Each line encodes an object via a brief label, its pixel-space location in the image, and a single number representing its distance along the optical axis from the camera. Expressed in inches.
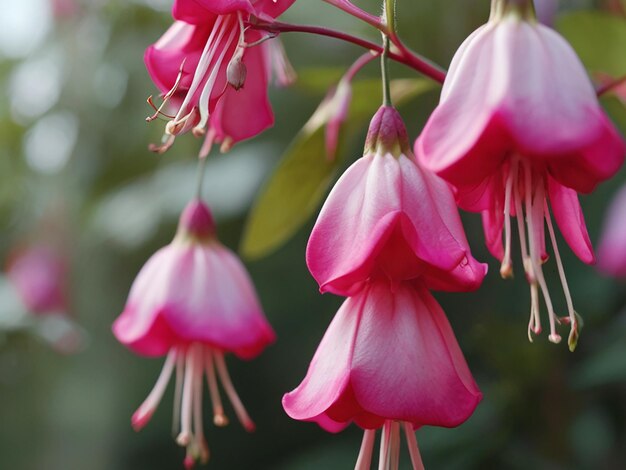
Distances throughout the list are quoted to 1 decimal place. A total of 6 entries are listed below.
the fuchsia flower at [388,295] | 12.1
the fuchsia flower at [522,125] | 11.1
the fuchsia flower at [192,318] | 15.4
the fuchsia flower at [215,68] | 12.6
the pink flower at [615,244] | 20.0
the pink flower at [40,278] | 40.6
